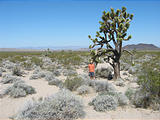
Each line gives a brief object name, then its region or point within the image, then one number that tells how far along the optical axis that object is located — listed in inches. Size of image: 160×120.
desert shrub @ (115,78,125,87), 311.2
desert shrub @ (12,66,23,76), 418.6
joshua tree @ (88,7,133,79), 350.6
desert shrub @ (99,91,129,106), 186.5
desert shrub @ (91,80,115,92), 252.4
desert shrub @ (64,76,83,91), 263.1
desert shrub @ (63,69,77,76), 435.4
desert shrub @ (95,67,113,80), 402.0
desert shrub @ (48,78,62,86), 314.6
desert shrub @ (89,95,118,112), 173.3
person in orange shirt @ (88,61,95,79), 356.5
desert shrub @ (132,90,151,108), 179.8
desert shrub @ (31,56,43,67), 642.8
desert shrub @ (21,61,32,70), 549.2
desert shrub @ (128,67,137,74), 463.1
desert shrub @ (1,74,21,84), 321.2
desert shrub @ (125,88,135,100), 204.3
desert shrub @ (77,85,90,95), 241.2
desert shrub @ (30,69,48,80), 383.6
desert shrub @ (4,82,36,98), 228.4
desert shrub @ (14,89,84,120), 147.1
